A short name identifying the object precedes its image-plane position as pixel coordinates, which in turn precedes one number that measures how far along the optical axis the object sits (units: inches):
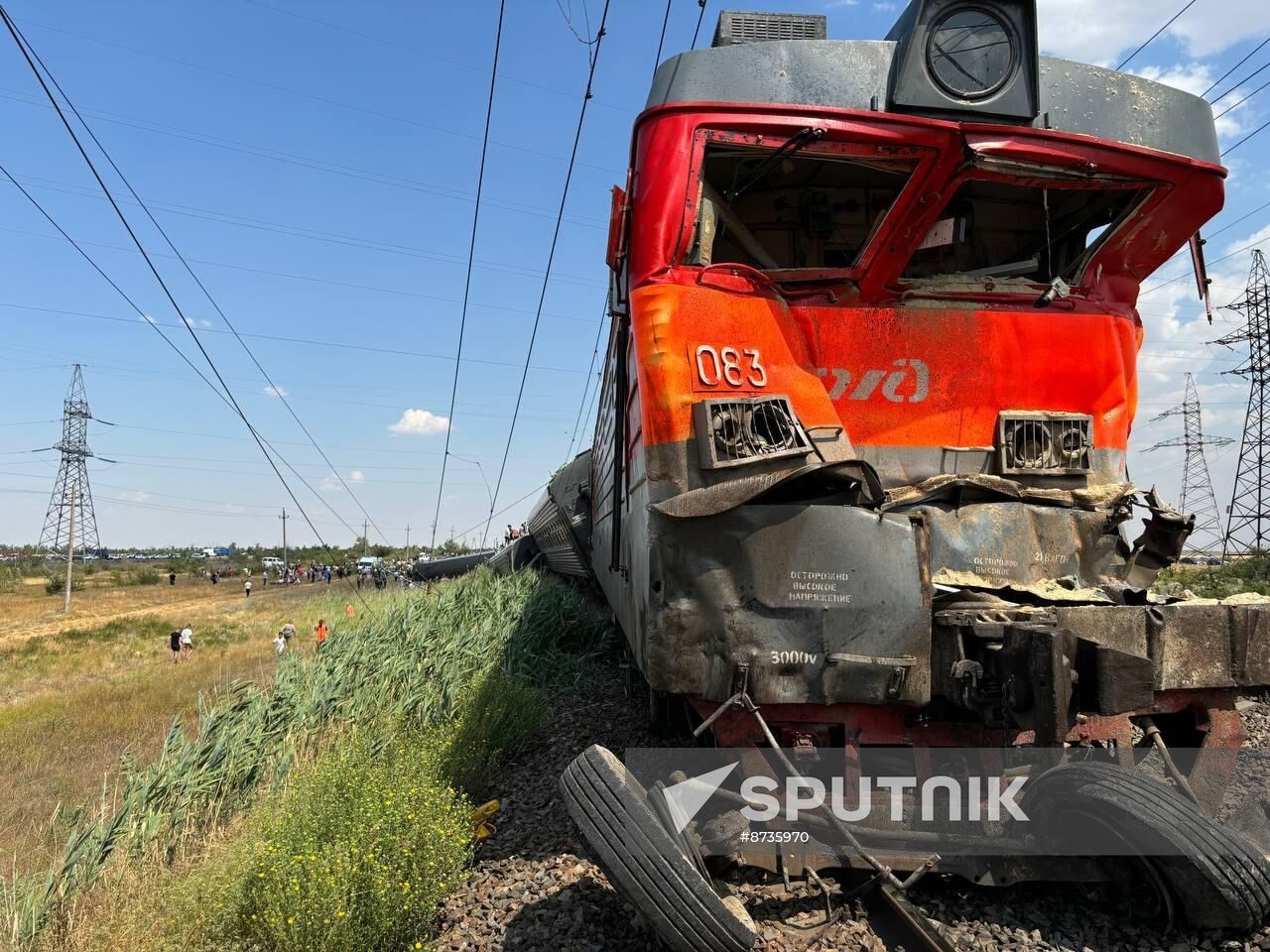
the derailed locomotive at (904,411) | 133.3
